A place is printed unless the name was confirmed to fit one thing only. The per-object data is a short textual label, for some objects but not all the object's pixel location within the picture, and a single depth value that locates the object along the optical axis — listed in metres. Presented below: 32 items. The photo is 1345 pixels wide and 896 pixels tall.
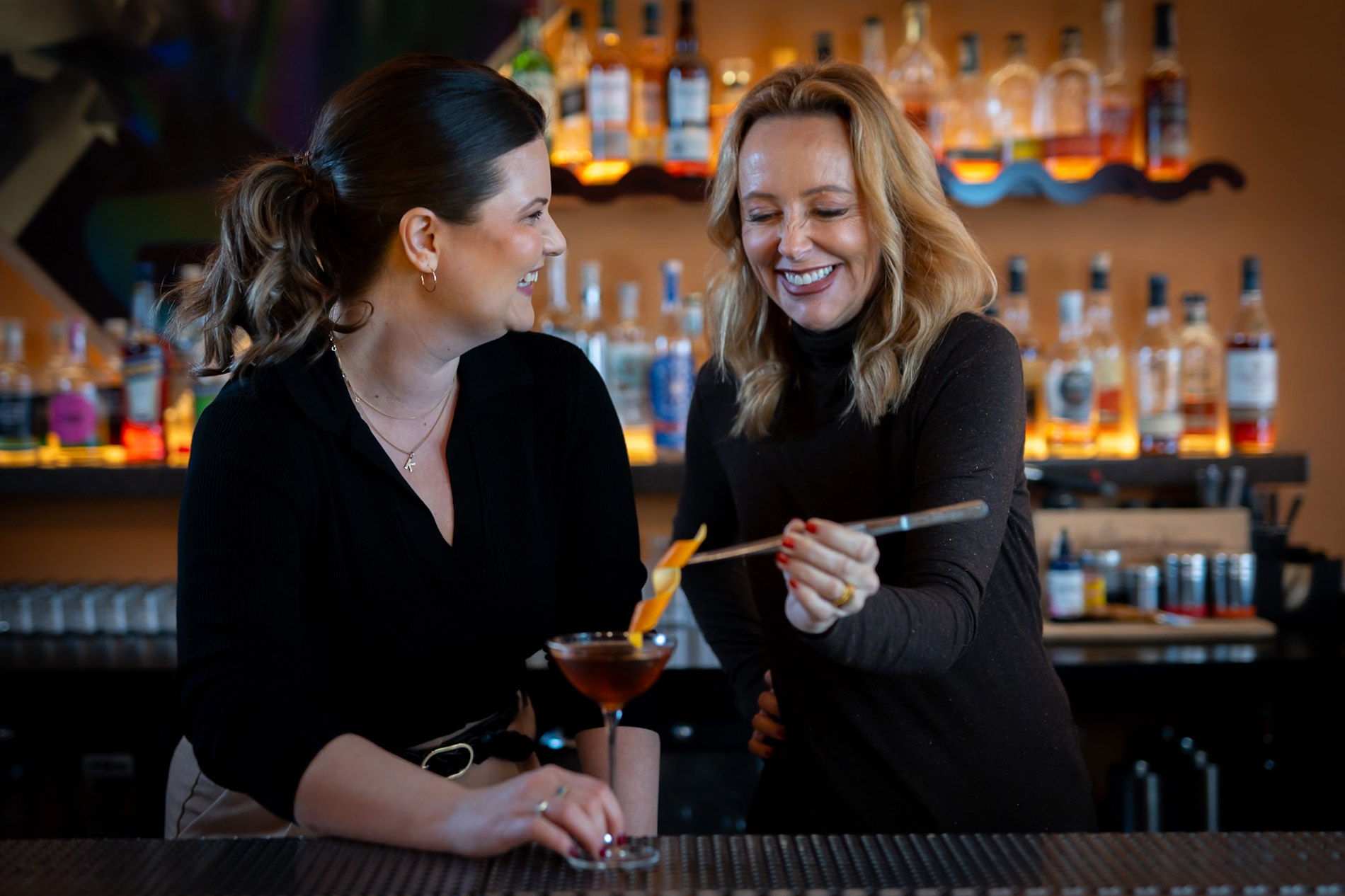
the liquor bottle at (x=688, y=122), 2.59
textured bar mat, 1.01
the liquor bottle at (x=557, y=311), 2.74
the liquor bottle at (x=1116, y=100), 2.67
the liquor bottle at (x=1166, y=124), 2.65
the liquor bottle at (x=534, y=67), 2.61
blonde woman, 1.42
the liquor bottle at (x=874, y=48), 2.69
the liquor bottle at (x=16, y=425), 2.70
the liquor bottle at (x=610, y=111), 2.60
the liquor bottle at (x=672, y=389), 2.66
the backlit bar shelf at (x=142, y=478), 2.58
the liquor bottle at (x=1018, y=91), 2.71
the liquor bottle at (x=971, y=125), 2.64
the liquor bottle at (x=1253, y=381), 2.64
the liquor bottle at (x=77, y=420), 2.71
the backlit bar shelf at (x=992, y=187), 2.54
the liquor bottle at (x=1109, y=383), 2.73
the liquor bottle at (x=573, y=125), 2.65
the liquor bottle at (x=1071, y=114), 2.64
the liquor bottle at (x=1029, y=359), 2.71
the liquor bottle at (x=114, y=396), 2.74
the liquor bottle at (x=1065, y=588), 2.58
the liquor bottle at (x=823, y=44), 2.62
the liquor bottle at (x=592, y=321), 2.70
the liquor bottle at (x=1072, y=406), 2.67
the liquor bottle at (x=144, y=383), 2.68
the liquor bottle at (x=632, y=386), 2.67
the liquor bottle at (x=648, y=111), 2.66
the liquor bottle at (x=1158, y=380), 2.67
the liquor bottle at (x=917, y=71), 2.66
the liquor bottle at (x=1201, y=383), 2.69
